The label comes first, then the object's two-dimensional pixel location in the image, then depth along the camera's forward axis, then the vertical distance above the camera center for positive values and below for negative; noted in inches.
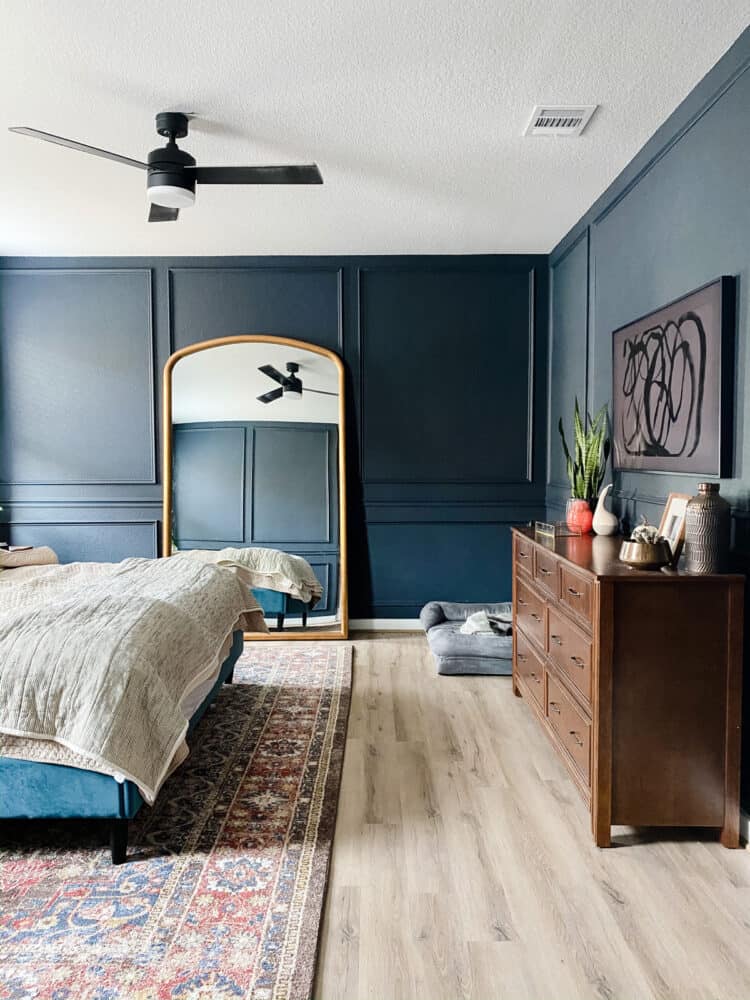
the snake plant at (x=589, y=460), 141.9 +1.7
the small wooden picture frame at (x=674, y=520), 97.0 -6.8
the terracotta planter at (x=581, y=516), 133.6 -8.3
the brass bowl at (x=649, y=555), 89.5 -10.1
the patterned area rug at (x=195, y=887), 64.6 -42.8
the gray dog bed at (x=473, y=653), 156.3 -37.8
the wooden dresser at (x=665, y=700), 85.7 -26.0
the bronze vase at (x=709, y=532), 86.7 -7.1
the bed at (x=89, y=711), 78.7 -25.4
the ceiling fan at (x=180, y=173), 104.5 +40.9
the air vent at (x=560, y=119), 108.3 +50.9
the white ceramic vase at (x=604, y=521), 126.6 -8.7
